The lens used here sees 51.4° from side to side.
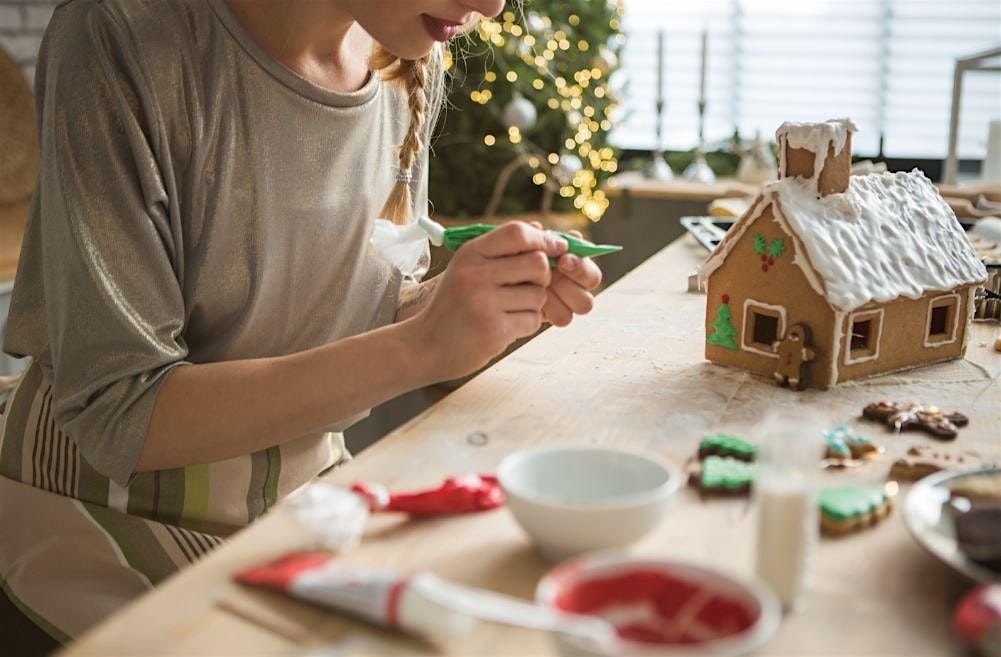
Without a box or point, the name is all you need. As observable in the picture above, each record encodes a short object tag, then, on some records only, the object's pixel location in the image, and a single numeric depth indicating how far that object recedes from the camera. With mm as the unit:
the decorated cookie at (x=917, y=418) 979
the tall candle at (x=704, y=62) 2805
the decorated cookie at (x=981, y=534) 672
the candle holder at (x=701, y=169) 2843
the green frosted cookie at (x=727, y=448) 903
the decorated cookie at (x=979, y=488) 782
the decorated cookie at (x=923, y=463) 875
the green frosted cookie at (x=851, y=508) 762
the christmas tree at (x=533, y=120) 2979
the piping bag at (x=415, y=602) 559
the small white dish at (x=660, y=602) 561
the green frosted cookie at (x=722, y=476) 831
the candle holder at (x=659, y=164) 2915
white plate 674
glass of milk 638
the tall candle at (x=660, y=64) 2898
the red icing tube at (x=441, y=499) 788
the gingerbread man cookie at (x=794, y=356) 1117
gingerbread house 1116
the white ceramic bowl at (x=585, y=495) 684
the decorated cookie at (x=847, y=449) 916
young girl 985
